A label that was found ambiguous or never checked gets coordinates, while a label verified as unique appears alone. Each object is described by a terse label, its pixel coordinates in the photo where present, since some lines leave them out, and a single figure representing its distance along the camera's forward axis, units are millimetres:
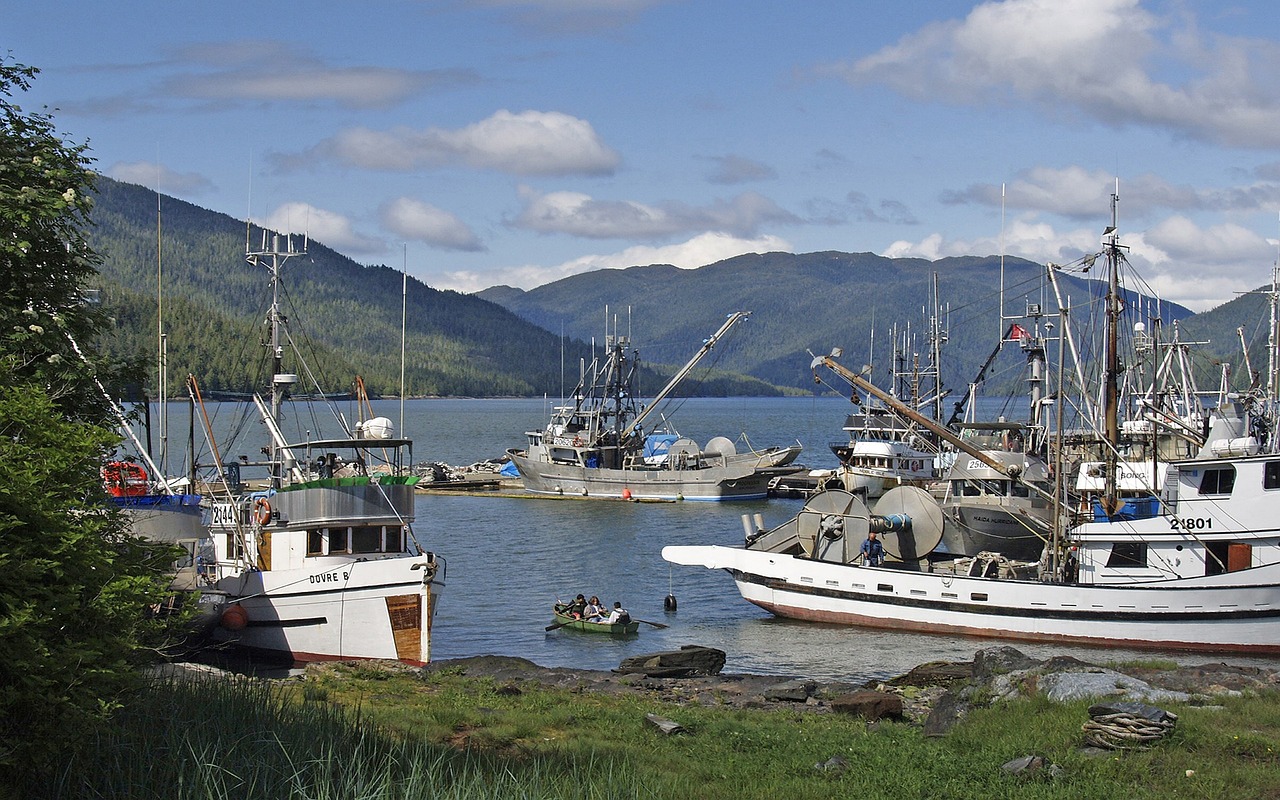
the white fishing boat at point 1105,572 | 34000
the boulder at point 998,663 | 23625
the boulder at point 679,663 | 30016
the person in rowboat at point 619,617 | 38031
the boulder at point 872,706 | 22781
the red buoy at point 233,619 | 32188
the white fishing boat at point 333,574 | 31562
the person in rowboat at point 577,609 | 39031
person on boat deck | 40125
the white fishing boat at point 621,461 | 87750
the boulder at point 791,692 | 25828
